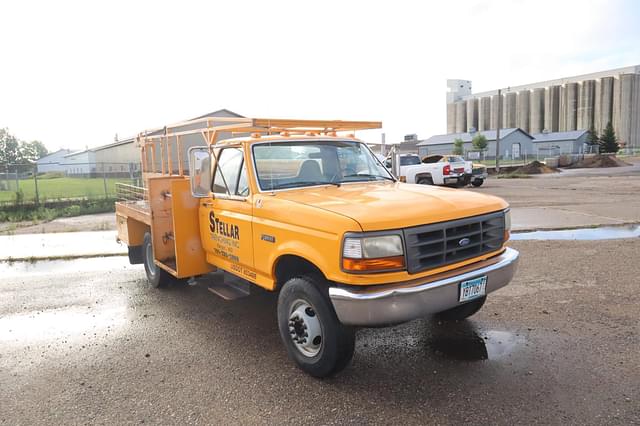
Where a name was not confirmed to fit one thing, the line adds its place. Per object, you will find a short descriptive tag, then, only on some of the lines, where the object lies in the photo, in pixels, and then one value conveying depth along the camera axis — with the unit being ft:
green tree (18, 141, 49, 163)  342.19
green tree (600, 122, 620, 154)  209.87
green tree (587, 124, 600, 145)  225.70
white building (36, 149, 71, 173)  244.20
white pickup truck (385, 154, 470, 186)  72.59
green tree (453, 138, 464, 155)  220.64
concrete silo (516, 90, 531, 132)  337.93
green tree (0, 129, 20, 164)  310.12
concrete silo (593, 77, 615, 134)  300.40
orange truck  11.46
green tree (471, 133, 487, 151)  216.95
